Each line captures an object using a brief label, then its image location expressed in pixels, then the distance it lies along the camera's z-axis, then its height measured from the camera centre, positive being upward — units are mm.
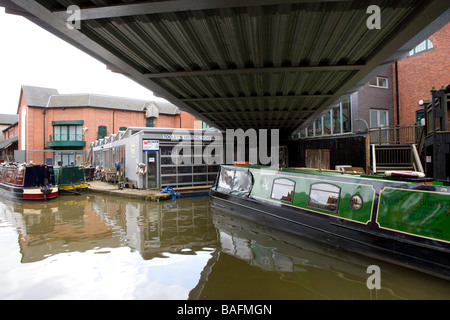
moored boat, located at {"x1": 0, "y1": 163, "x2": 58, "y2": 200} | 11242 -788
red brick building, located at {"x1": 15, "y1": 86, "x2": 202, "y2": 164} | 25516 +4193
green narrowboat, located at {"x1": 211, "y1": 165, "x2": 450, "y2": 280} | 3697 -896
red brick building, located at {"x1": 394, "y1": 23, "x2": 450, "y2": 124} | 12391 +4435
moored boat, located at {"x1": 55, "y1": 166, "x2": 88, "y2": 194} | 13164 -772
